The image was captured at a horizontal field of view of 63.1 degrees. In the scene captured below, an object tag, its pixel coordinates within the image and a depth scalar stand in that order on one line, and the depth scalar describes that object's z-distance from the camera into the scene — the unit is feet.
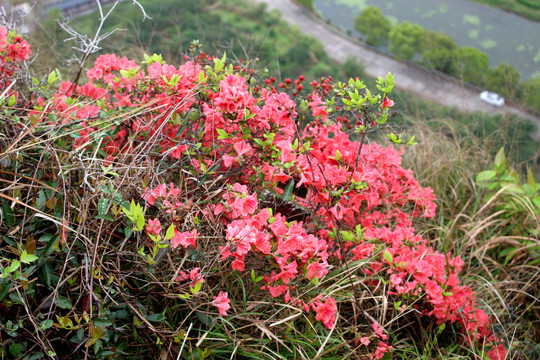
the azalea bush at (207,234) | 4.15
